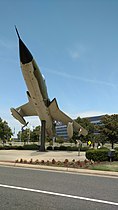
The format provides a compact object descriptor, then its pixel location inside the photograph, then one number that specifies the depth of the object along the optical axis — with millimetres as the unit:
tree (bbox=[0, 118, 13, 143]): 40327
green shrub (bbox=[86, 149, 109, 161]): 10101
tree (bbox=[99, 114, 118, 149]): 31141
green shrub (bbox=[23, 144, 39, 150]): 22944
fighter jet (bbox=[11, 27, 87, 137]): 16046
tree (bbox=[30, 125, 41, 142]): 51441
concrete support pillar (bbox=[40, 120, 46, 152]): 20573
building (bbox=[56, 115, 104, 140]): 82681
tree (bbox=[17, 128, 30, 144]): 54635
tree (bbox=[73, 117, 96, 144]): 38905
